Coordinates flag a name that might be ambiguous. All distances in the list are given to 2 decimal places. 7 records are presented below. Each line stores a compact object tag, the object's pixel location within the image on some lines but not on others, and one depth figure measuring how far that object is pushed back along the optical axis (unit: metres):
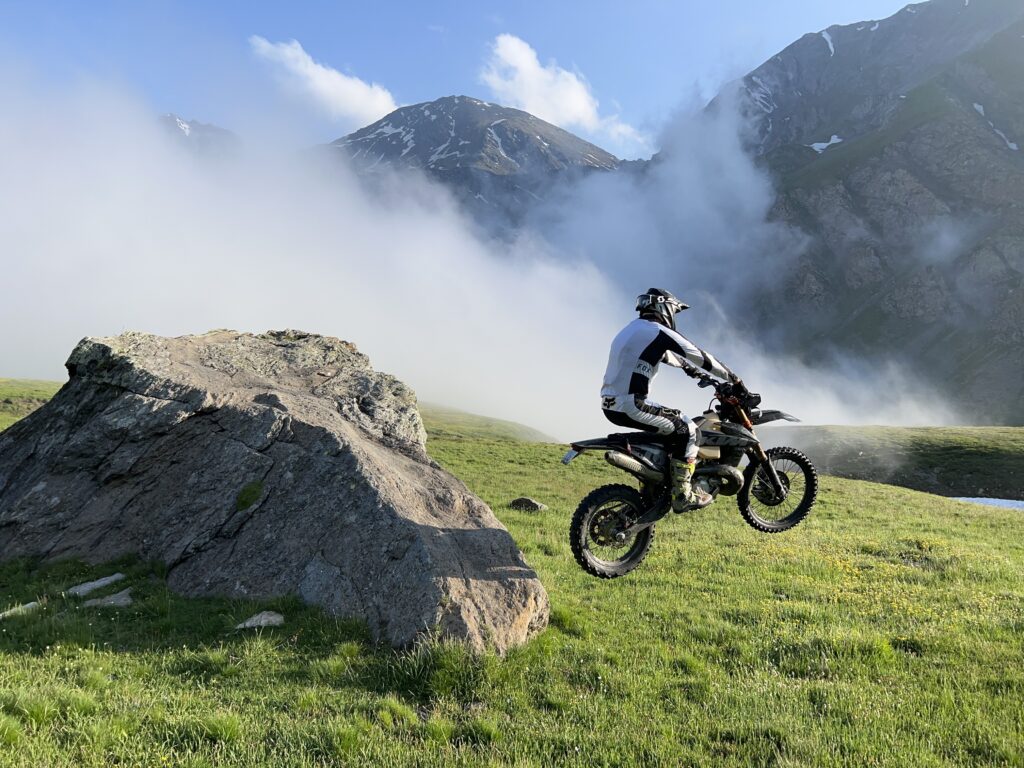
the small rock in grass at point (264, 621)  10.40
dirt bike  11.98
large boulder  10.70
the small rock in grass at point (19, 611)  11.14
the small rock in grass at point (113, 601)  11.69
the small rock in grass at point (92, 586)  12.39
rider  11.71
